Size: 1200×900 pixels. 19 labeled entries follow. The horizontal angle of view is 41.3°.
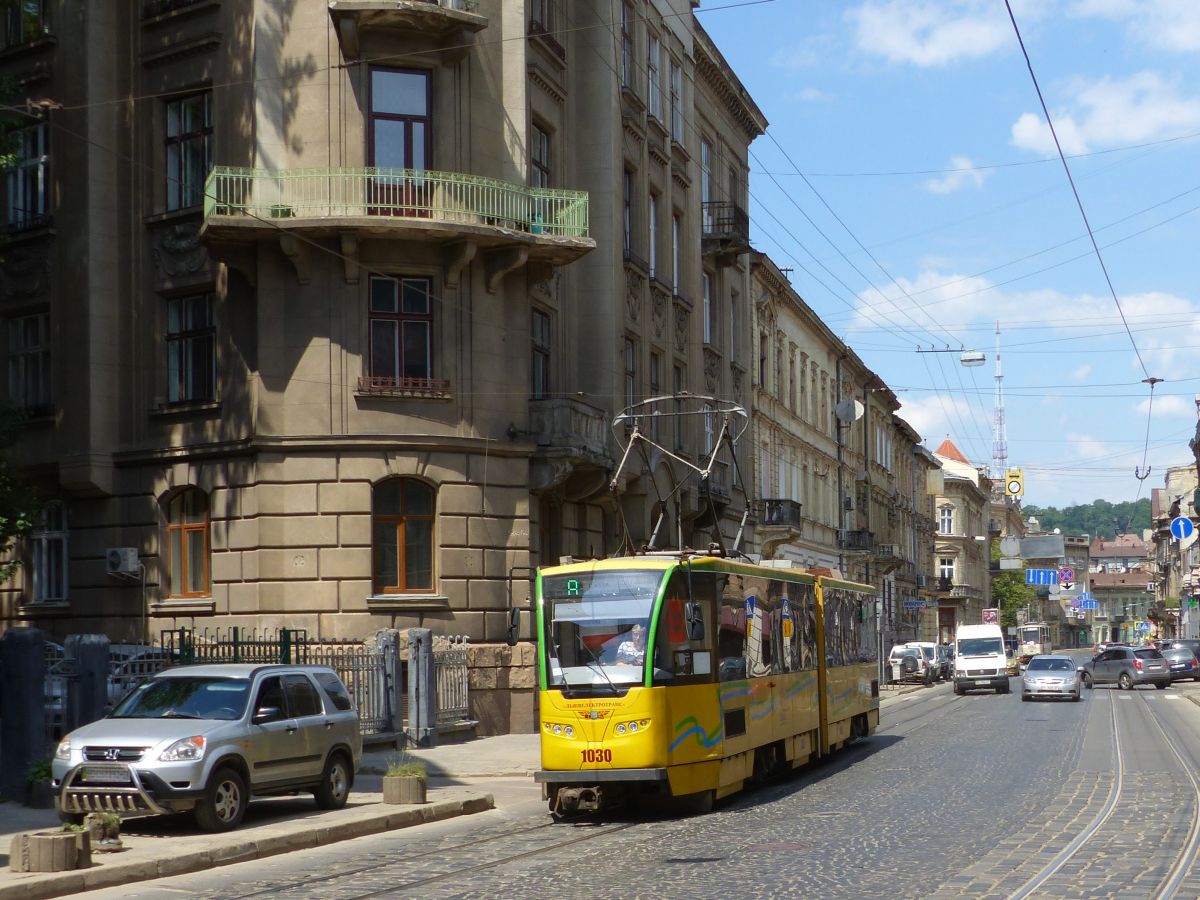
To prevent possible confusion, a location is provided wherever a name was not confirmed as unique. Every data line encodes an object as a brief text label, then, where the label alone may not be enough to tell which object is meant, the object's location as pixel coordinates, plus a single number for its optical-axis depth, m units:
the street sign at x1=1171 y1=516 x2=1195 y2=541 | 47.25
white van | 53.91
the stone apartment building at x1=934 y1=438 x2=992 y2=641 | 112.44
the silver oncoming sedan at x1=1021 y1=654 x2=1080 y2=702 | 46.47
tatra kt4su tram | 17.94
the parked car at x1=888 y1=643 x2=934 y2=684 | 64.56
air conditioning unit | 30.94
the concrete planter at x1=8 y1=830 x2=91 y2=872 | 13.29
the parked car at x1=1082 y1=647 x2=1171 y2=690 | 57.69
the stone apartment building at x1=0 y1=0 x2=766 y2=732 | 29.44
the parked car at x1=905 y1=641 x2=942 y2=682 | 65.94
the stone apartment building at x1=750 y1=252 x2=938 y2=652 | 54.91
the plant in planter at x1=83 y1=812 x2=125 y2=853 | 14.60
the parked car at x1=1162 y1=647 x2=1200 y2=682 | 62.47
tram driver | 18.19
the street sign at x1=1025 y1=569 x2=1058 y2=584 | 97.94
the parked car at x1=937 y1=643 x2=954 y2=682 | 69.88
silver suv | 15.88
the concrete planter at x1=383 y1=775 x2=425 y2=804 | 18.81
